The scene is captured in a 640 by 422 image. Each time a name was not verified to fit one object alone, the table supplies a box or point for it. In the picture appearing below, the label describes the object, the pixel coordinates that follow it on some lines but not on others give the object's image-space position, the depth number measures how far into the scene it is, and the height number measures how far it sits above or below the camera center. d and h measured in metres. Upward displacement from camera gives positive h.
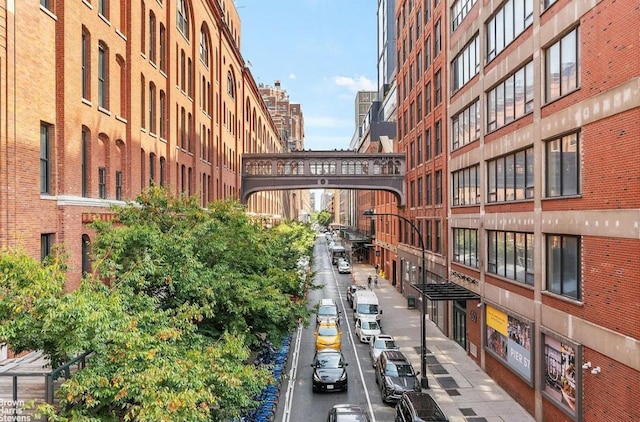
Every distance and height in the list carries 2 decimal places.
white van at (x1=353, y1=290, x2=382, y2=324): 32.01 -6.86
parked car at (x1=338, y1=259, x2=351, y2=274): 65.12 -7.88
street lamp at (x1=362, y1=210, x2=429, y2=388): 20.65 -7.05
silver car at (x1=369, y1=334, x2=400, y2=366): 24.66 -7.34
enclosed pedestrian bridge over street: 45.69 +4.17
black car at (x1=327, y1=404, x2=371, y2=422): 14.93 -6.73
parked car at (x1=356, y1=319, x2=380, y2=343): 28.94 -7.54
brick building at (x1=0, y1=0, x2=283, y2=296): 14.01 +4.33
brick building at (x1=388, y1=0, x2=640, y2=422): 13.07 +0.46
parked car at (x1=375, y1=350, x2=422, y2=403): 19.09 -7.19
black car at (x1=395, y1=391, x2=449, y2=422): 14.70 -6.57
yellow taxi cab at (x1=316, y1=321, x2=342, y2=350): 26.06 -7.23
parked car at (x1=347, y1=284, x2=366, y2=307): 41.53 -7.49
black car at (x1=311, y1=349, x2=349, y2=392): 20.22 -7.25
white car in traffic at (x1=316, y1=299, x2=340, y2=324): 30.51 -6.99
